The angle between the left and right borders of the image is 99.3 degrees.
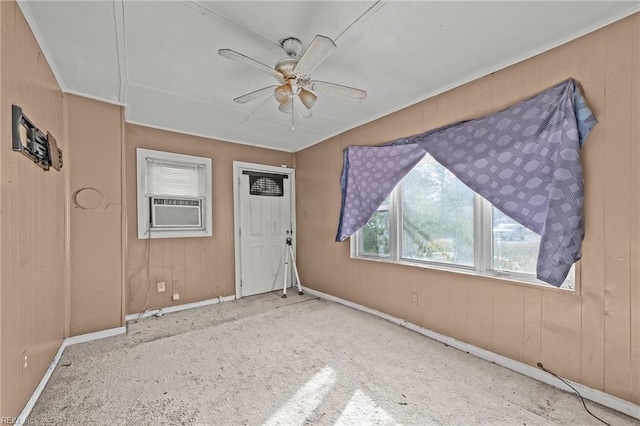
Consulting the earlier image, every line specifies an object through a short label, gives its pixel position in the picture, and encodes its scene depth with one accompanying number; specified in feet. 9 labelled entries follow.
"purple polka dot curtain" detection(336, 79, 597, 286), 5.93
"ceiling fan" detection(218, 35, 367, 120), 5.17
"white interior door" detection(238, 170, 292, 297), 13.88
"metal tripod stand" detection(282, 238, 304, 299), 13.96
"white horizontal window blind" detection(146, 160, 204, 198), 11.43
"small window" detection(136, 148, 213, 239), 11.19
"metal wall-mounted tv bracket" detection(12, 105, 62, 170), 4.90
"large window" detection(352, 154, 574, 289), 7.29
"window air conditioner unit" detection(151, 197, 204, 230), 11.40
